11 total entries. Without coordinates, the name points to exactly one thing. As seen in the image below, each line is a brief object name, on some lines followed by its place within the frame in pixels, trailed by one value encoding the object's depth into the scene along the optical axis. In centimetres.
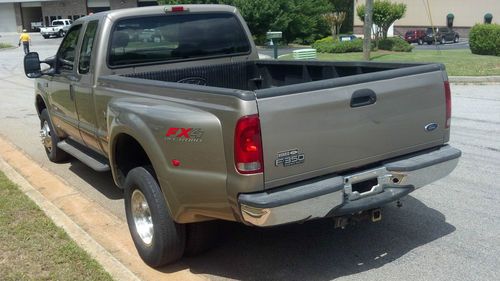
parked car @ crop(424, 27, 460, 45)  4550
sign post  1780
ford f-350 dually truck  343
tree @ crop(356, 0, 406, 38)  2934
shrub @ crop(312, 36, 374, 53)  2617
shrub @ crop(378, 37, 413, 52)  2736
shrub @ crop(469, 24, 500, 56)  2403
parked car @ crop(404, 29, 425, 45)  4672
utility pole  2016
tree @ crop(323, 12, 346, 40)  3962
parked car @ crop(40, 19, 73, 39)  6541
